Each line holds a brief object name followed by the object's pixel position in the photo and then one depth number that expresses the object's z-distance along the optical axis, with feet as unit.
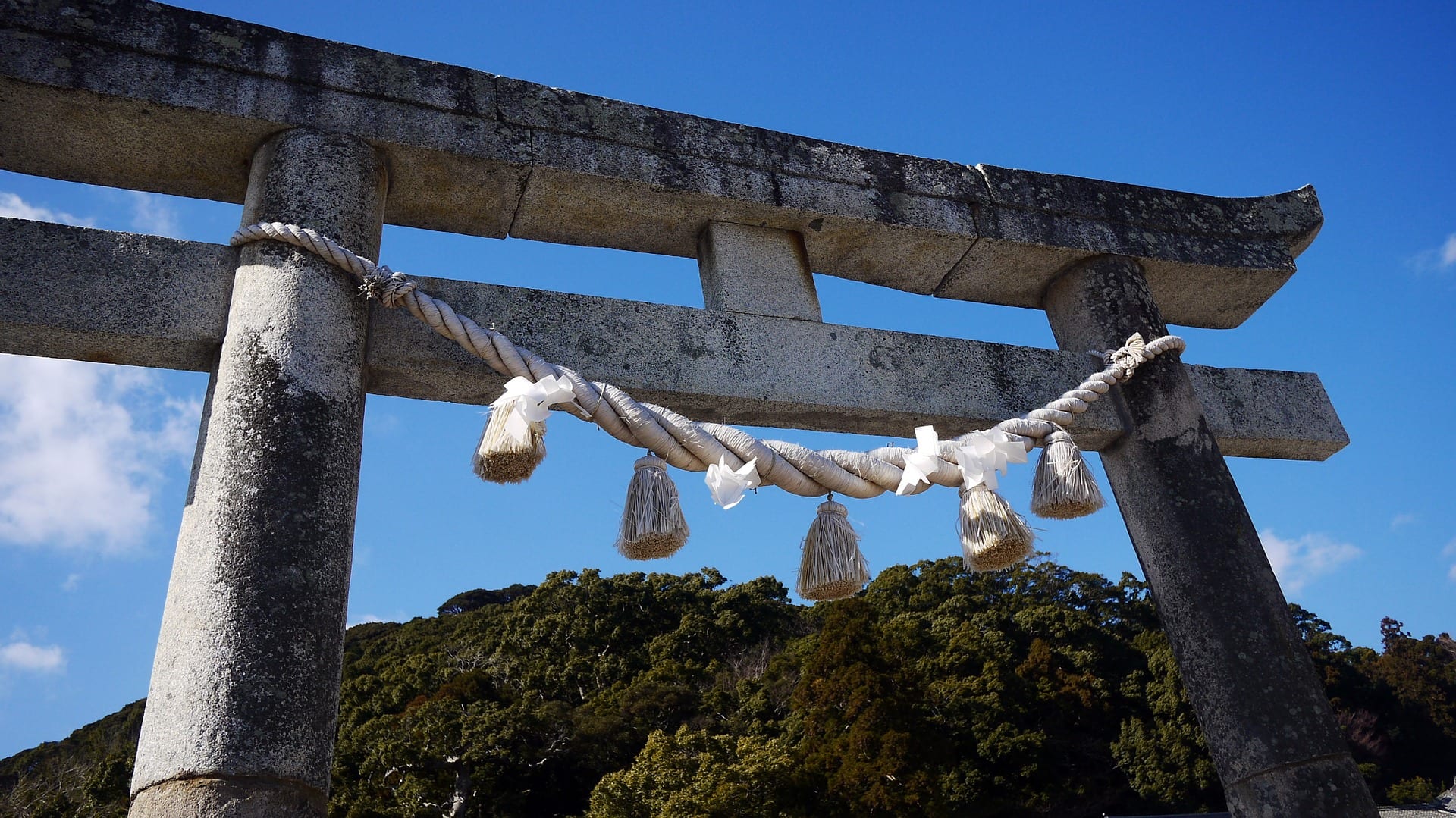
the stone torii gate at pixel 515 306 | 7.89
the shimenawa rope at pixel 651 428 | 9.02
